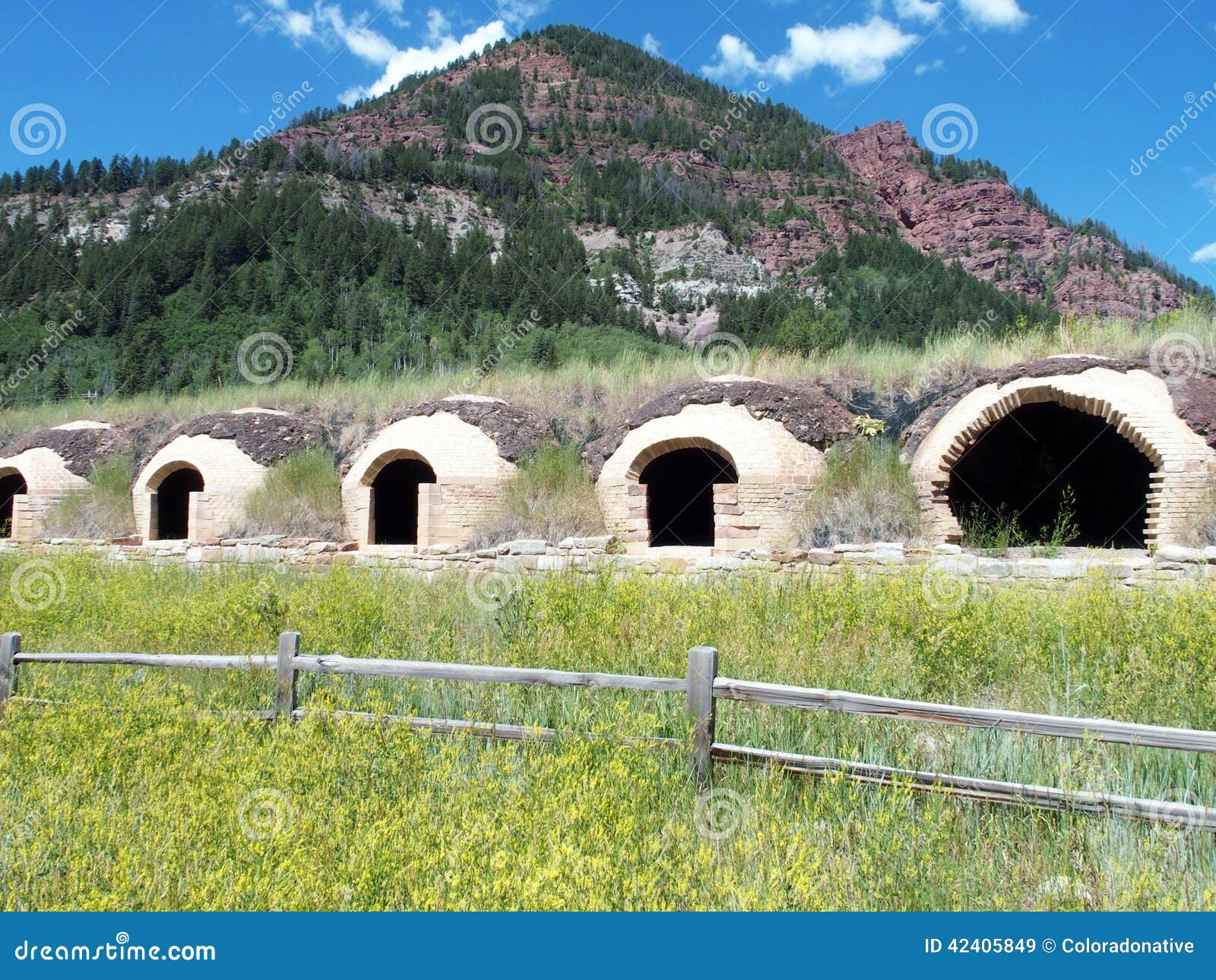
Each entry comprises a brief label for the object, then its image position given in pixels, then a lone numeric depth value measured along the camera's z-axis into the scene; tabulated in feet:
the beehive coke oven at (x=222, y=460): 43.55
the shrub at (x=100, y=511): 47.24
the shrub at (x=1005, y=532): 31.99
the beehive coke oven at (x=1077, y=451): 29.91
